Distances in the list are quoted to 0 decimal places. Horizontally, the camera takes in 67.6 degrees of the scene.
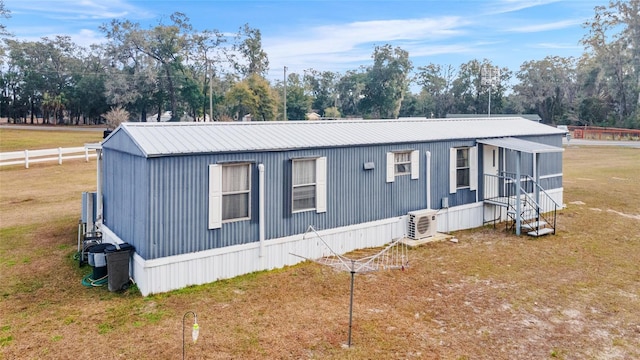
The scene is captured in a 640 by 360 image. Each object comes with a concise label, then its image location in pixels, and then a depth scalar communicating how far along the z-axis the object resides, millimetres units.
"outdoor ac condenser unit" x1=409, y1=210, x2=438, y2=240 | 11750
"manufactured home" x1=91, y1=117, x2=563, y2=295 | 8422
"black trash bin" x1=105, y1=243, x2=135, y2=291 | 8398
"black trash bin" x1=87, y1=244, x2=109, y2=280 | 8711
